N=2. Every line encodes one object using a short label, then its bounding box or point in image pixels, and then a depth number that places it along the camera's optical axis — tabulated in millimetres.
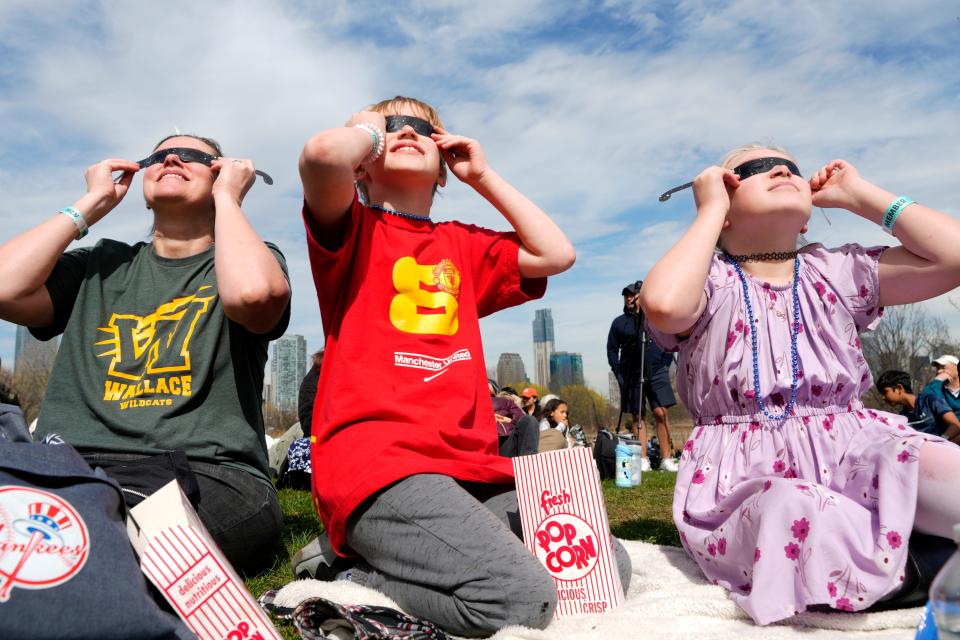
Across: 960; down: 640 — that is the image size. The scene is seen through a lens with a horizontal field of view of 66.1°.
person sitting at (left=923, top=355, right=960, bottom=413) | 8555
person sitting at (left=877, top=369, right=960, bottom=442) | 8320
